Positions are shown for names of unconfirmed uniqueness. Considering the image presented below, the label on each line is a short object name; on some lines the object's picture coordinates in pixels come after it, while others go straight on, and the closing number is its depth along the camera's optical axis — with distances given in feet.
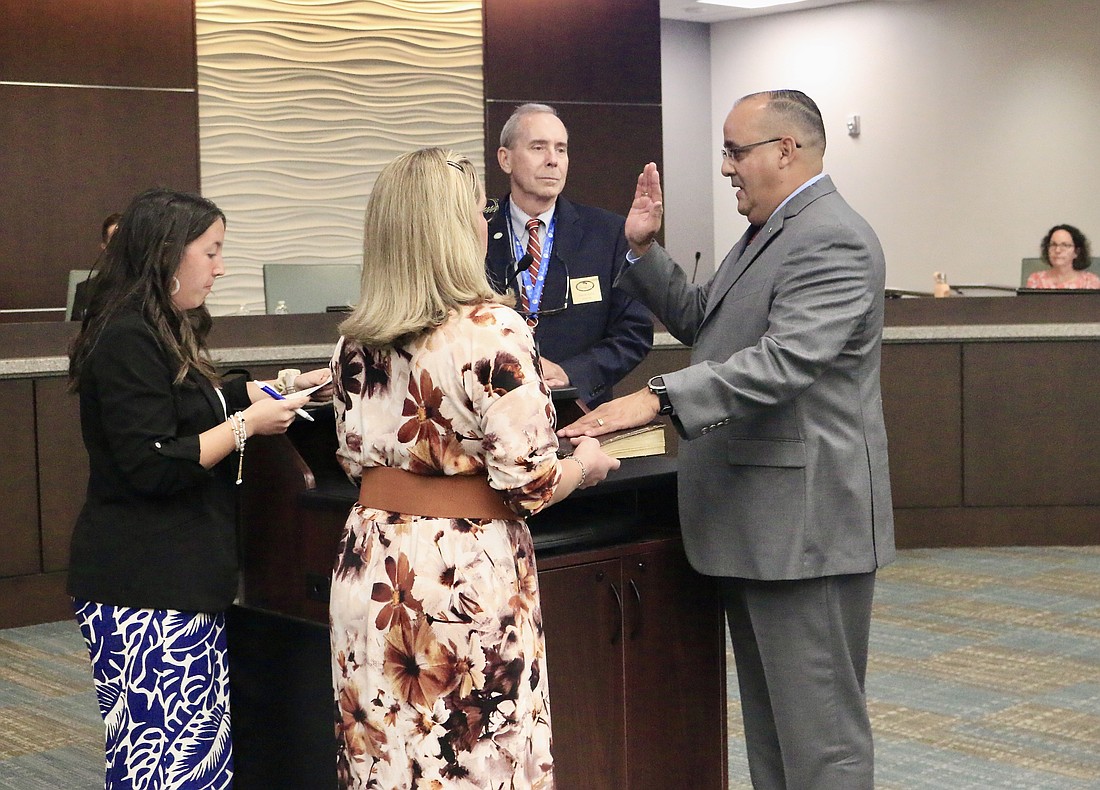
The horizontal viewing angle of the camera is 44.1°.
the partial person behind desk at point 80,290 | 18.39
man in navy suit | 10.71
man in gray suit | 8.06
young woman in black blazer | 7.73
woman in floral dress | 6.68
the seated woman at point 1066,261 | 25.77
